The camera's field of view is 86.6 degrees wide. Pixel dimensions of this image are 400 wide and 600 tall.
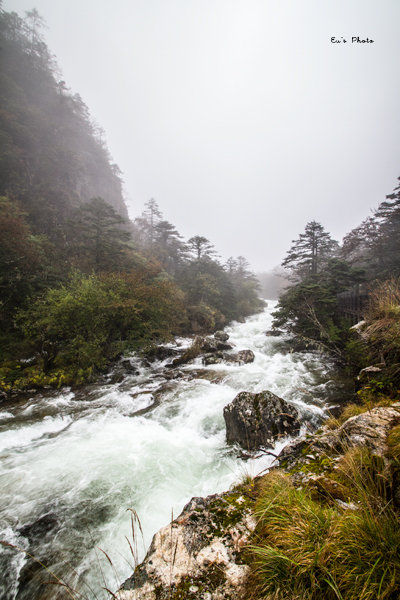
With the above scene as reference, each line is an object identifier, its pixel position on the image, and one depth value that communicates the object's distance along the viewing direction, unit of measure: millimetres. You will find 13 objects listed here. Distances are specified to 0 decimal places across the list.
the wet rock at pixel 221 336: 15845
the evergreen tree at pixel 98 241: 15800
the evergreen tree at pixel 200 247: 25416
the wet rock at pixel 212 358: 11578
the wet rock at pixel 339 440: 2412
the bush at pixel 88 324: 8797
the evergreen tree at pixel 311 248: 17000
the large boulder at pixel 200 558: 1512
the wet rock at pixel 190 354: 11688
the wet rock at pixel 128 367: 10639
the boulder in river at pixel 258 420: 4793
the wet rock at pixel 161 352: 12314
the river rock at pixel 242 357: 11555
